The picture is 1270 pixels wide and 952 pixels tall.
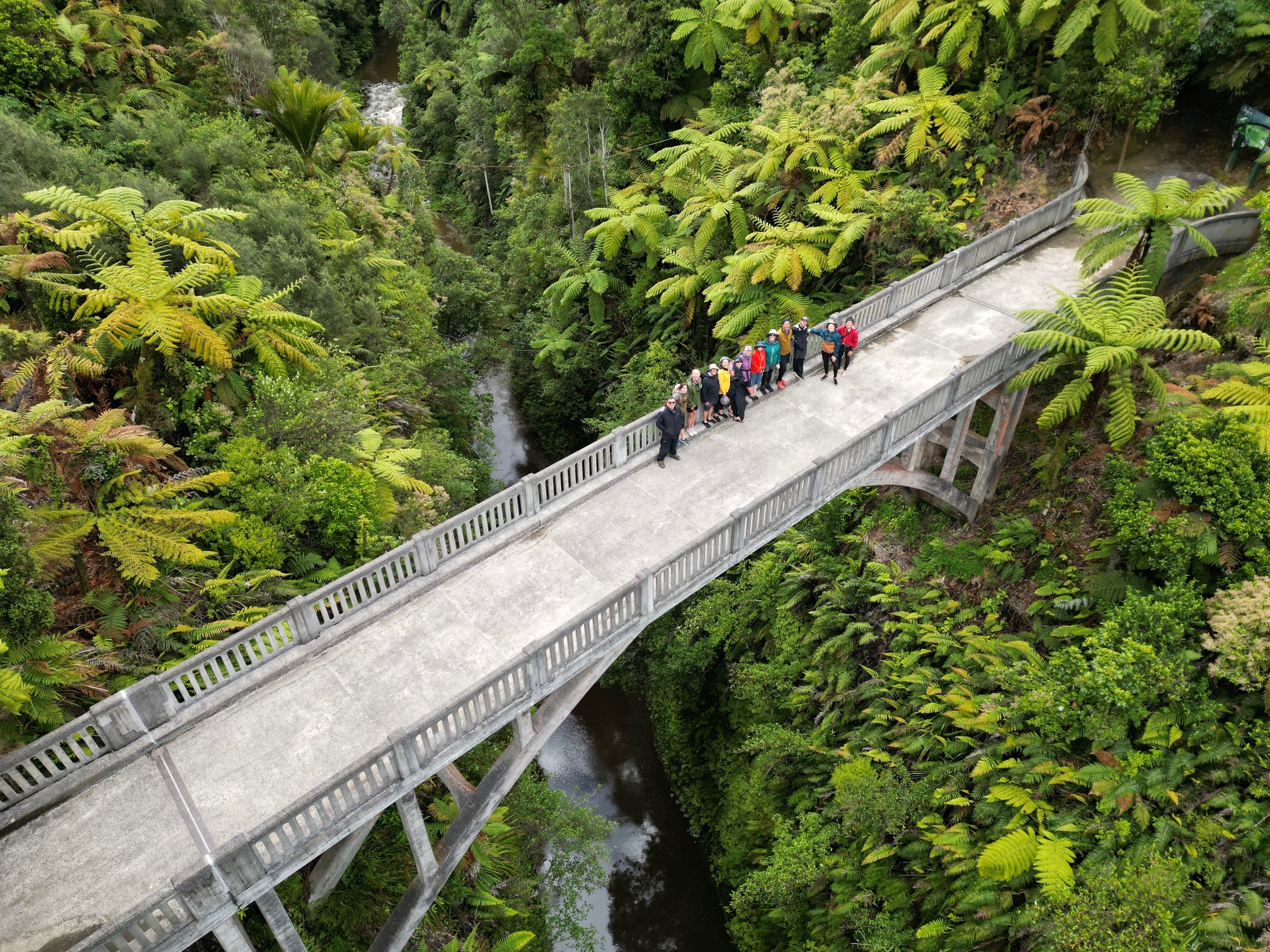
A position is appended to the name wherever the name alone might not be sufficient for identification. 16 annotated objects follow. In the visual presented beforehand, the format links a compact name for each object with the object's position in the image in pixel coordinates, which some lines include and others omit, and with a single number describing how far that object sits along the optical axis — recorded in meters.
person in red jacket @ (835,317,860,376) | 15.67
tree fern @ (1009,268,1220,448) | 13.52
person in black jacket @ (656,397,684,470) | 14.07
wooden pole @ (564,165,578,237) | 29.62
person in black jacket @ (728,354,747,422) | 14.93
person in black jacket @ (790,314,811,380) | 15.50
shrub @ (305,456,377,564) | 14.52
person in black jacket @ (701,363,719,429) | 14.55
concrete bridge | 8.82
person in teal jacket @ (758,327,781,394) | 15.35
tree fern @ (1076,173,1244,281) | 13.90
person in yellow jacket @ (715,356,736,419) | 14.70
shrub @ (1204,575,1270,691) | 11.37
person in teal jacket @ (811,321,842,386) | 15.59
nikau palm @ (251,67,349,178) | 24.91
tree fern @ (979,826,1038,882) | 11.88
